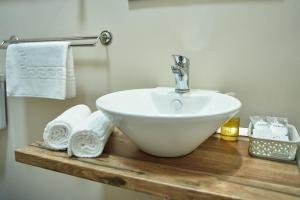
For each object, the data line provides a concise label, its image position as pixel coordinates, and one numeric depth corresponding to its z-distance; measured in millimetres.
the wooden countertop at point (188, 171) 546
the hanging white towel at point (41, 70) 1070
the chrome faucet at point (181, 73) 857
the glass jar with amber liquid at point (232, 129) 843
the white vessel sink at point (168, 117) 570
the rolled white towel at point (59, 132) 767
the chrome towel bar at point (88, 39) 1093
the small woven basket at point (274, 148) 691
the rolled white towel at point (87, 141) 711
